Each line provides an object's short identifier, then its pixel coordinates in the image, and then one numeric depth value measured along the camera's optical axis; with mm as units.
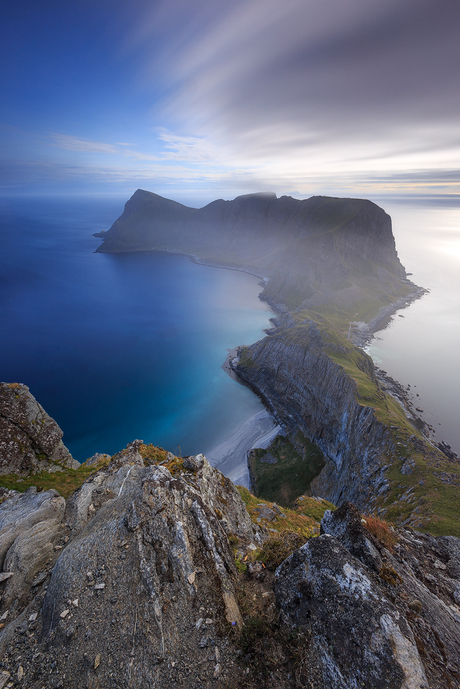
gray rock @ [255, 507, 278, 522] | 25297
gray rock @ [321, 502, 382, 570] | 10719
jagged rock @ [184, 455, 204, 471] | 18922
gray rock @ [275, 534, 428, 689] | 7426
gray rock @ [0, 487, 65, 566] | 12469
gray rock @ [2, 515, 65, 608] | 10617
